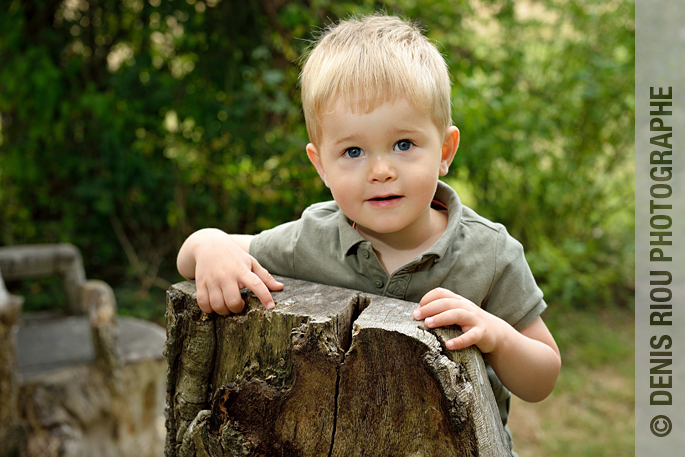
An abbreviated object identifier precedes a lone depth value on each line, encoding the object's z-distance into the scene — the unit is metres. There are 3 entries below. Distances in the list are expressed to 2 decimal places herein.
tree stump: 0.94
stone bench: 2.51
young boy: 1.09
